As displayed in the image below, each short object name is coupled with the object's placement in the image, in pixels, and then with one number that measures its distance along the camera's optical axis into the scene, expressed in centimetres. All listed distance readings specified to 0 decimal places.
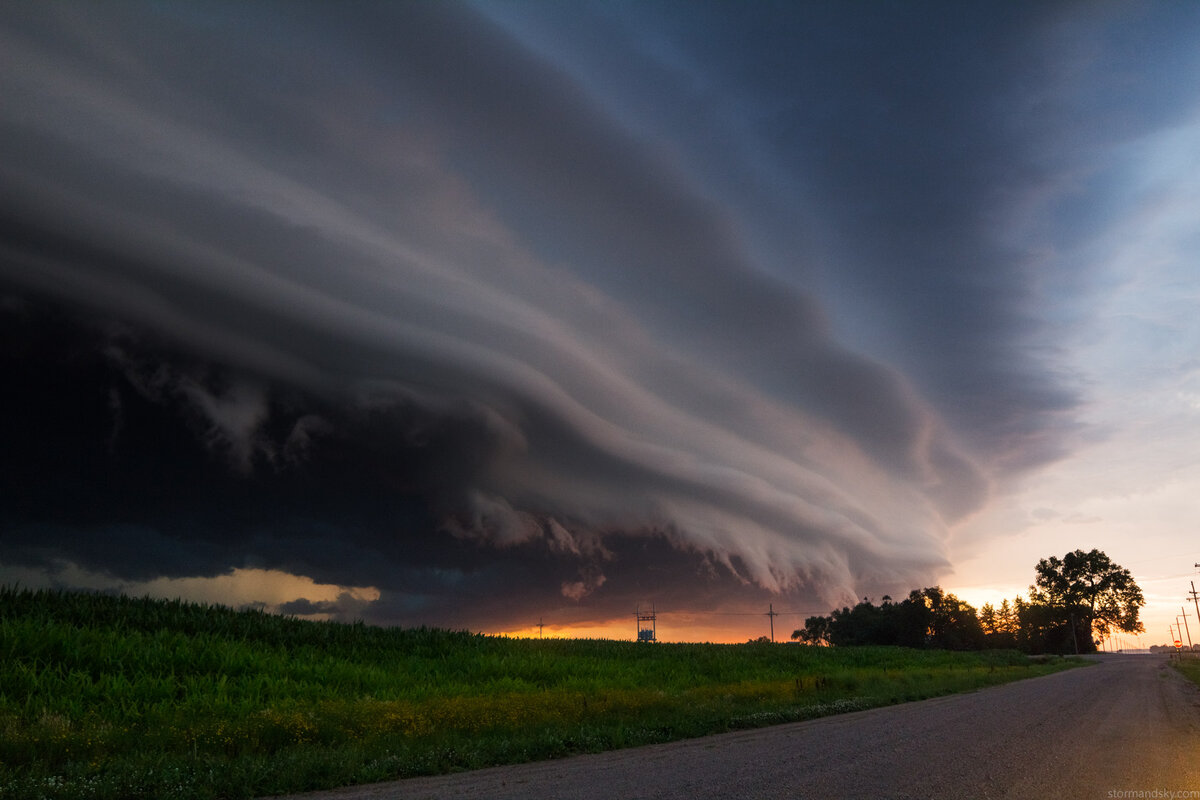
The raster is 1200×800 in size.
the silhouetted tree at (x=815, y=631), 17500
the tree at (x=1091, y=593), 14550
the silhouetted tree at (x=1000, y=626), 15012
